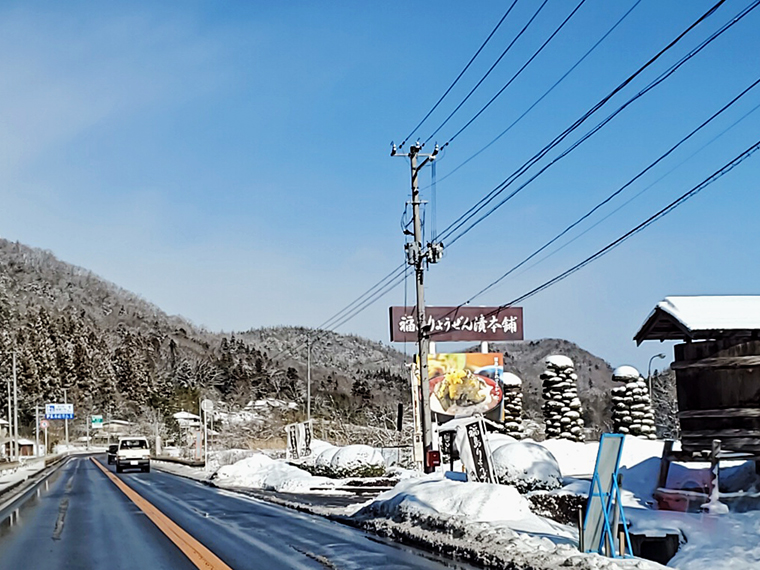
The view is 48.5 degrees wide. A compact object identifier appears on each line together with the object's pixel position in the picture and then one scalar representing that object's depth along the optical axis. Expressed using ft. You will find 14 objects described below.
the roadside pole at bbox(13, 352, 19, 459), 265.62
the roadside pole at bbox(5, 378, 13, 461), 281.04
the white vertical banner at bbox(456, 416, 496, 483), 68.44
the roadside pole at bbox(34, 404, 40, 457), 330.54
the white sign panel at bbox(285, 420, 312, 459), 156.46
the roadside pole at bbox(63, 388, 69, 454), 430.57
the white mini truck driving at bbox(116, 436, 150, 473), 168.04
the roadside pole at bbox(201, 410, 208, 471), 172.23
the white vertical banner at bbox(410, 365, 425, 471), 118.91
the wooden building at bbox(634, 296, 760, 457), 53.78
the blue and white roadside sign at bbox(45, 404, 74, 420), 370.00
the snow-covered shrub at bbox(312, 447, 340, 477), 119.55
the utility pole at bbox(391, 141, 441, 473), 89.81
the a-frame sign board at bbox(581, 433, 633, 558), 35.96
